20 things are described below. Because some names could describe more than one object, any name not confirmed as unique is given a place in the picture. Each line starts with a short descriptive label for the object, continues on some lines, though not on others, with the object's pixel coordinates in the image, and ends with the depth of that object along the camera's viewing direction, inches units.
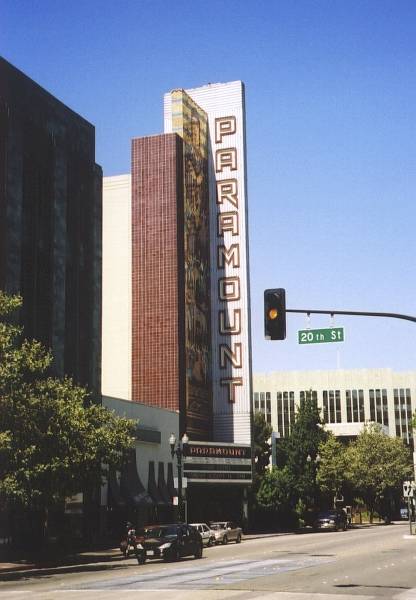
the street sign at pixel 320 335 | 842.8
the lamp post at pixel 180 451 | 1805.1
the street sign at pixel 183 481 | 1920.5
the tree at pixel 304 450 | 2915.8
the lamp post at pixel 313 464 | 2986.2
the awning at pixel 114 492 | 2052.2
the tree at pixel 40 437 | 1314.0
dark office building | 1801.2
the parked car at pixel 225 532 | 2111.2
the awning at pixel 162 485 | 2308.1
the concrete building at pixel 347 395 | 5920.3
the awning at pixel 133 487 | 2101.4
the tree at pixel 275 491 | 2812.5
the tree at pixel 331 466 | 3095.5
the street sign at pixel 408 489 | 2263.8
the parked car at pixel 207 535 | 2028.8
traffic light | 780.0
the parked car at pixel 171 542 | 1430.9
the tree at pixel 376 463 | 3700.8
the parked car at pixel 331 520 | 2795.3
